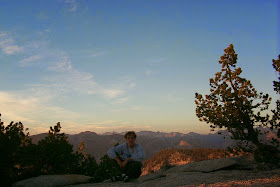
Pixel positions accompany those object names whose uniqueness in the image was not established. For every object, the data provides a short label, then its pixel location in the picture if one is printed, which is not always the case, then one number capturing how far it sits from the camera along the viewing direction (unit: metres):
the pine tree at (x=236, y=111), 7.38
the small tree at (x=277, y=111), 7.07
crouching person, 8.83
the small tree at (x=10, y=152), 7.27
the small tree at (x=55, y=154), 8.52
